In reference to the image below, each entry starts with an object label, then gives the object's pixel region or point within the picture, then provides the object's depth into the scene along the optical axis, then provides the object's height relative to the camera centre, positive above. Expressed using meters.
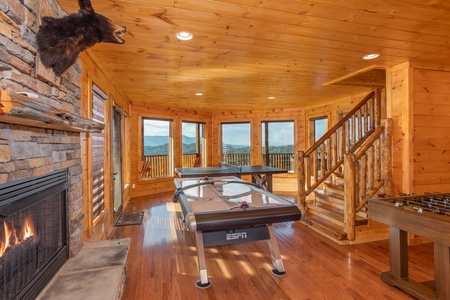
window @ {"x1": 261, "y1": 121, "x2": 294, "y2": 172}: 7.51 +0.07
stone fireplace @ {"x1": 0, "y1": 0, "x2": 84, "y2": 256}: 1.32 +0.39
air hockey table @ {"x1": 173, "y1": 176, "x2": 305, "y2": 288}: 2.13 -0.60
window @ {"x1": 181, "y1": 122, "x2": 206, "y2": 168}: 7.70 +0.14
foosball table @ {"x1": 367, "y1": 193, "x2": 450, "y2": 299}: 1.90 -0.69
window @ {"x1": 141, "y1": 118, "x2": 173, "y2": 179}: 6.94 +0.02
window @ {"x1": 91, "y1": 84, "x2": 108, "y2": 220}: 3.22 -0.07
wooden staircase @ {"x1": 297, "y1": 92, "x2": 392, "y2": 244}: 3.47 -0.52
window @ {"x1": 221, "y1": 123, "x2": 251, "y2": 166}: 7.91 +0.15
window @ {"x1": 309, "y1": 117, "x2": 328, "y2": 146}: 6.76 +0.52
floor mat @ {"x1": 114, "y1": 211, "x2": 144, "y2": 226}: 4.31 -1.27
